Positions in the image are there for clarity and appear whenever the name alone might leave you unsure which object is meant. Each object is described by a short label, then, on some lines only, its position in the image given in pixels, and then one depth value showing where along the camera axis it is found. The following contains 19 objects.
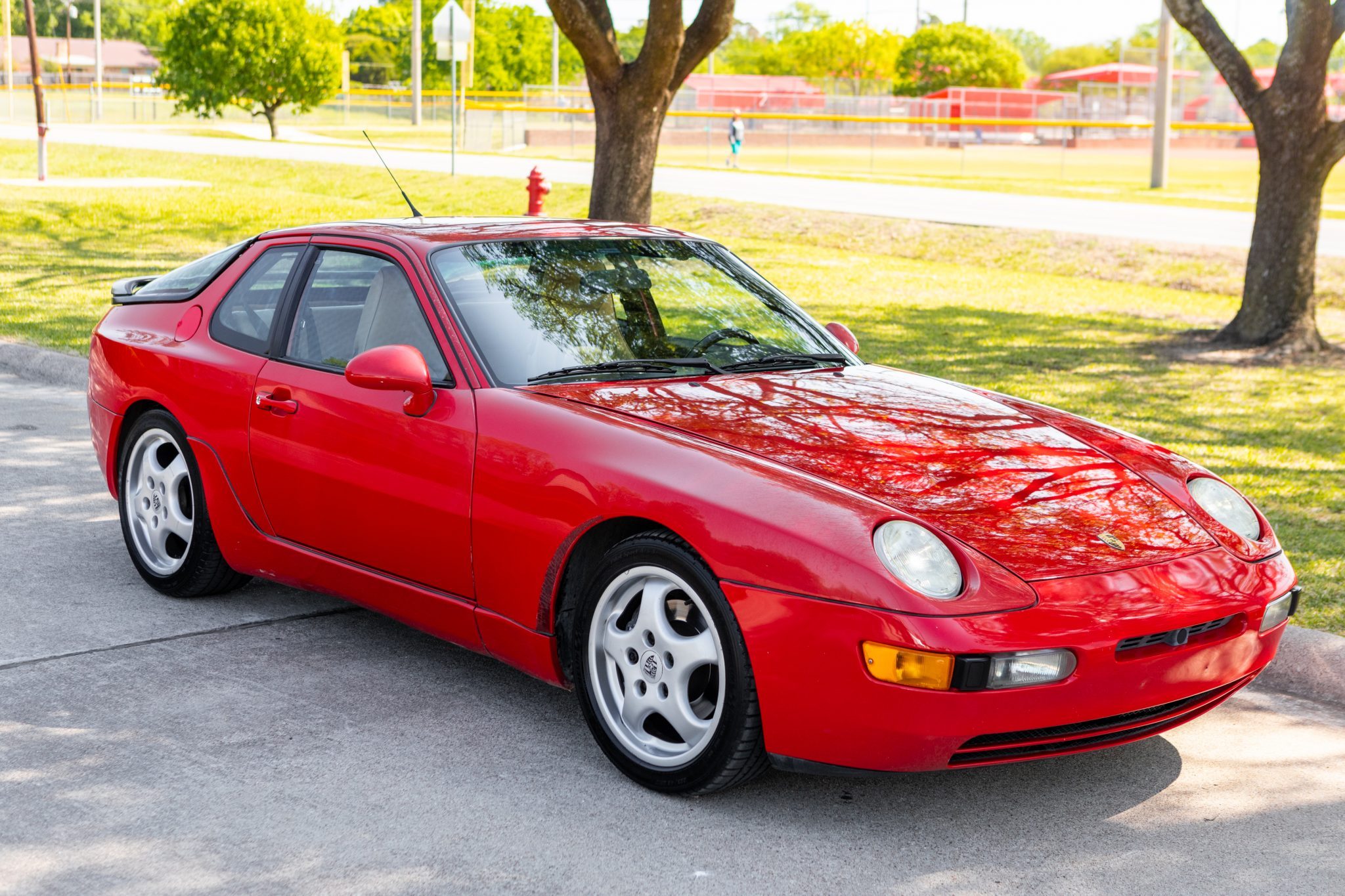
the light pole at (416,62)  52.78
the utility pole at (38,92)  24.78
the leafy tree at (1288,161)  11.29
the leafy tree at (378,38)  97.38
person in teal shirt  39.25
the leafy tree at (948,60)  77.81
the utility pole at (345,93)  61.50
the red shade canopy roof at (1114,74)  76.31
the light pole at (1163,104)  27.38
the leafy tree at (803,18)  120.12
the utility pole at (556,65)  61.06
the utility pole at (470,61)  54.50
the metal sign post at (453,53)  21.03
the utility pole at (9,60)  51.86
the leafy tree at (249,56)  46.06
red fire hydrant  15.70
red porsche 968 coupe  3.50
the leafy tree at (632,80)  12.20
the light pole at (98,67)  56.44
